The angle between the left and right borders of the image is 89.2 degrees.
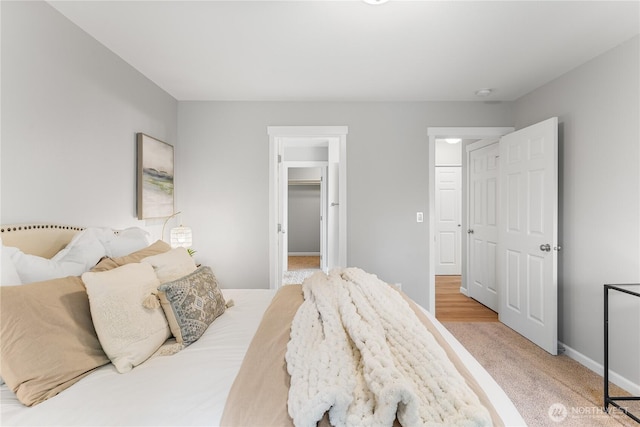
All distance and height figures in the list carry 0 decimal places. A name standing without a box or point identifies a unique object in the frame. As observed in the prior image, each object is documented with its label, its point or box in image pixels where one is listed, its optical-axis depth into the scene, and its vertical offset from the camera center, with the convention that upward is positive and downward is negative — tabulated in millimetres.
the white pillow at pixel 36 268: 1370 -244
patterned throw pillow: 1512 -455
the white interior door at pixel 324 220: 6116 -120
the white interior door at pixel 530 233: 2793 -179
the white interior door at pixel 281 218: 3814 -55
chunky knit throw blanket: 893 -509
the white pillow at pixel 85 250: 1631 -193
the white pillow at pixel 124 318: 1281 -437
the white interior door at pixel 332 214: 4824 -6
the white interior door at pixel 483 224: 3975 -134
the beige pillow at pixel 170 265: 1737 -291
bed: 996 -601
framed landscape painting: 2732 +329
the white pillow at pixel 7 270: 1259 -227
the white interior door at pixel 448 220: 6070 -116
